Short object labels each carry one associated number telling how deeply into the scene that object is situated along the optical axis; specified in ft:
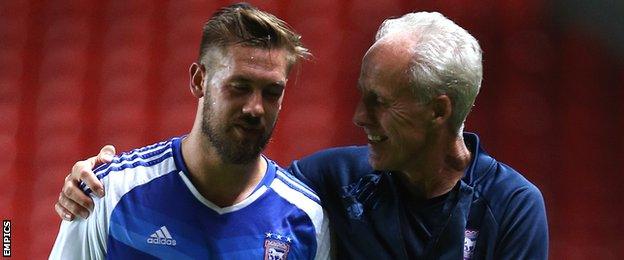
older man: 23.15
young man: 23.07
